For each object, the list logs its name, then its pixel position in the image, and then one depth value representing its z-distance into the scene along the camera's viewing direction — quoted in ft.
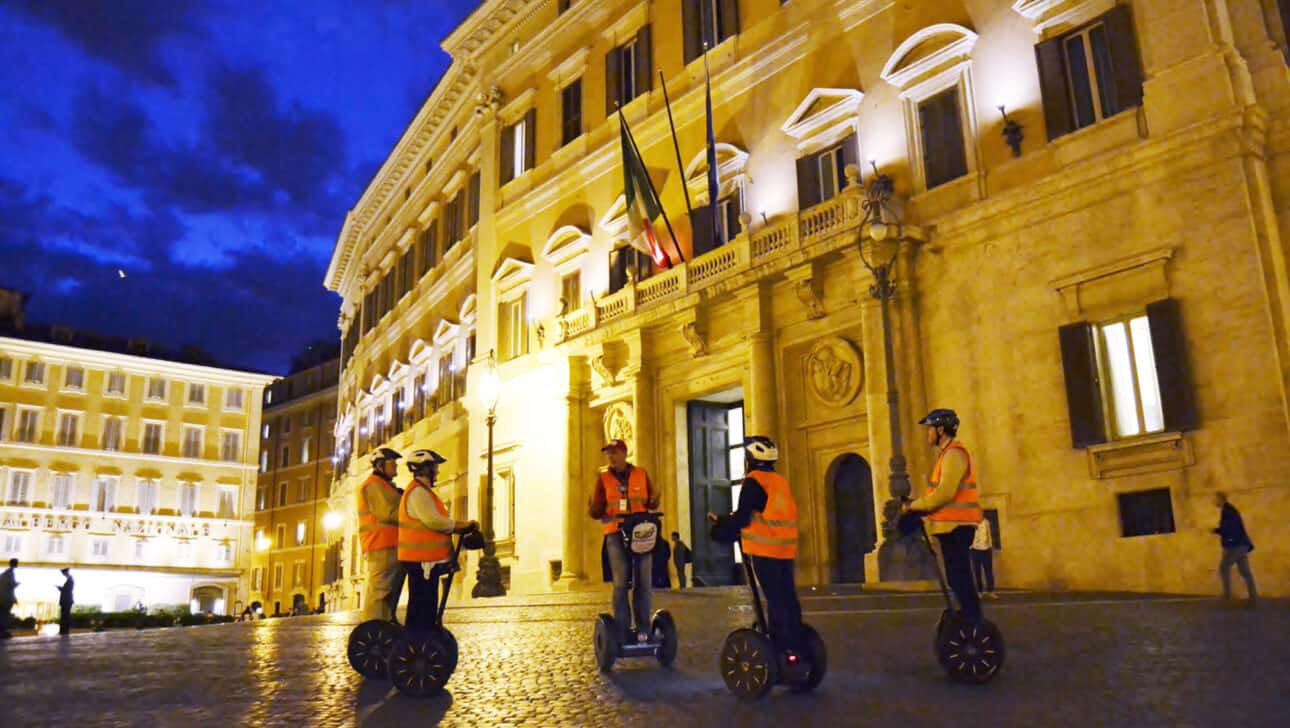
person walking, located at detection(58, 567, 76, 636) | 67.77
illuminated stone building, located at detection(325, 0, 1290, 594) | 44.09
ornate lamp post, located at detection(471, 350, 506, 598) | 69.36
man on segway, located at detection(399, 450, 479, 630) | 21.56
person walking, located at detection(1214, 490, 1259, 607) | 38.40
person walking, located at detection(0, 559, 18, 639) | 63.91
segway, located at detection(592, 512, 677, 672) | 23.57
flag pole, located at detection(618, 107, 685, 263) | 68.33
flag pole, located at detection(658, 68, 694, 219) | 67.99
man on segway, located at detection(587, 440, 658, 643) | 24.21
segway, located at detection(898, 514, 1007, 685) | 18.97
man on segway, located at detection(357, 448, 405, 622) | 23.99
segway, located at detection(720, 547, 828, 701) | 18.07
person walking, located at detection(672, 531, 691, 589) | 66.03
